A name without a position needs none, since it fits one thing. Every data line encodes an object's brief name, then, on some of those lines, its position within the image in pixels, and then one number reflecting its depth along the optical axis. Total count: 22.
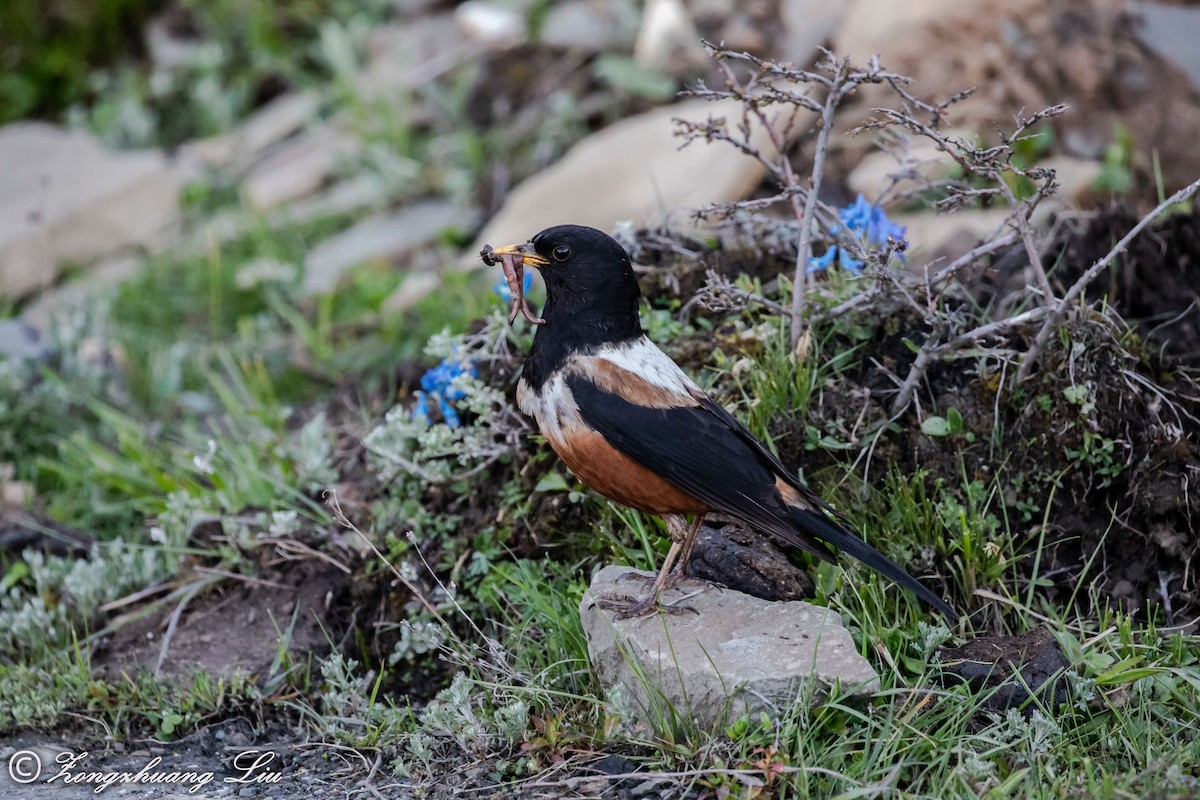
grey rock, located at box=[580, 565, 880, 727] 7.26
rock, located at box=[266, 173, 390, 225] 18.20
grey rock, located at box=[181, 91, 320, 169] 20.27
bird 7.99
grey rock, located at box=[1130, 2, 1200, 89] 14.86
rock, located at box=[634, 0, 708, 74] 17.52
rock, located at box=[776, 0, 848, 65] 16.89
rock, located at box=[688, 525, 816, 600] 8.48
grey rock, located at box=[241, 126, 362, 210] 19.06
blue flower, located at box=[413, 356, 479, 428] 10.05
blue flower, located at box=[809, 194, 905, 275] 10.05
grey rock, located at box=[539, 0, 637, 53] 18.84
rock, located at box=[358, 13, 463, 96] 19.30
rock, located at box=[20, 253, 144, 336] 14.79
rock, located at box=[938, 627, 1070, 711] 7.55
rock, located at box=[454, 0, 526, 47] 19.73
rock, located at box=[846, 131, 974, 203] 13.73
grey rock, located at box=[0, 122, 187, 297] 17.27
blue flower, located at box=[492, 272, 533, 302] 10.18
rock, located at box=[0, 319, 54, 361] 13.81
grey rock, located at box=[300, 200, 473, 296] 16.52
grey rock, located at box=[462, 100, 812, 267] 14.09
